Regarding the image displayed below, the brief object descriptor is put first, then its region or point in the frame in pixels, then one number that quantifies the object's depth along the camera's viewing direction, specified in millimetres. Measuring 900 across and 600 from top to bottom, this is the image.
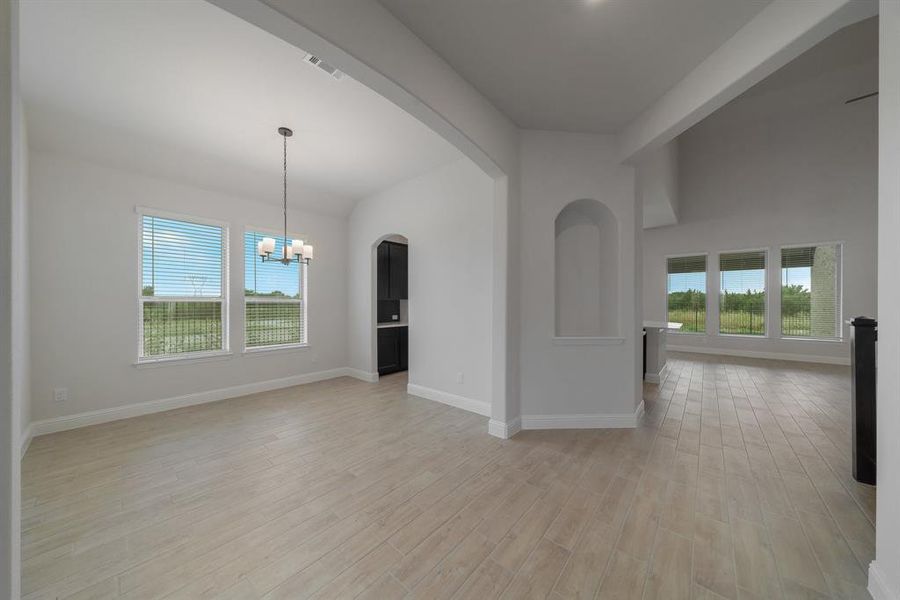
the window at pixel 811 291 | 6031
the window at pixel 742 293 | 6785
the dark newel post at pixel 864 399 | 2215
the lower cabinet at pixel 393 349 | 5559
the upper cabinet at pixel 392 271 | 5664
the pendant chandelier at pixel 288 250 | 3446
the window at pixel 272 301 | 4711
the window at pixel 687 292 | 7496
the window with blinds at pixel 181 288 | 3896
